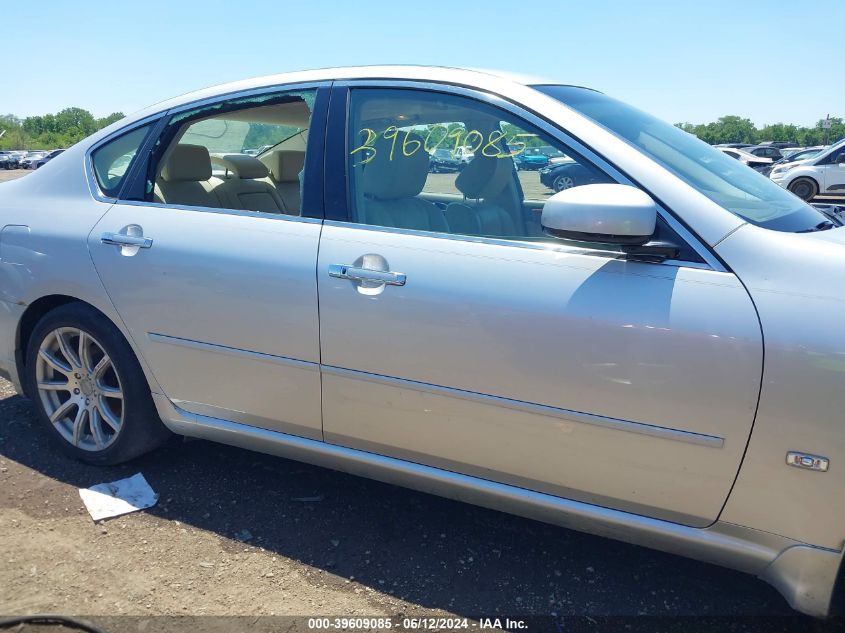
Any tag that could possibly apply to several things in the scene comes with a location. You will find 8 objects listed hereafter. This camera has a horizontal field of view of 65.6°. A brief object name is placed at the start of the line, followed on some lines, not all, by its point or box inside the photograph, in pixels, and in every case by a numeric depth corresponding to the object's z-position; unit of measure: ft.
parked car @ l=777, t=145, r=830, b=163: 72.54
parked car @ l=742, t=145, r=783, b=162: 109.60
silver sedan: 5.97
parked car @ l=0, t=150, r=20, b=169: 161.27
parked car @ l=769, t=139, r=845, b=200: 54.39
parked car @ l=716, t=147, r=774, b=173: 73.11
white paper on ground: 8.95
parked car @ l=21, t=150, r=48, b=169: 163.32
